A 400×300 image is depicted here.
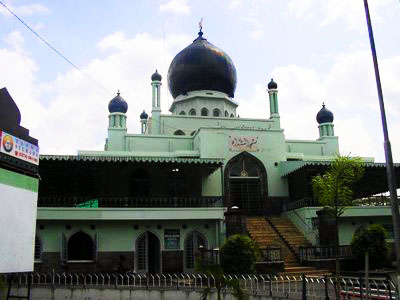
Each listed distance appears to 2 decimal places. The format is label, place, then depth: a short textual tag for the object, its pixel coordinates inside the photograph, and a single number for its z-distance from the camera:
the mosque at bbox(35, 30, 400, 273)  21.44
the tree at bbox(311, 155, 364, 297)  12.94
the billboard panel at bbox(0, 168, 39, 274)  10.91
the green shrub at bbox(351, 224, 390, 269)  18.44
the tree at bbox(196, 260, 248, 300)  12.05
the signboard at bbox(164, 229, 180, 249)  22.30
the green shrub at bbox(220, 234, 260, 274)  17.22
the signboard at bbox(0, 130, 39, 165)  10.95
